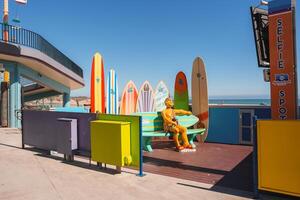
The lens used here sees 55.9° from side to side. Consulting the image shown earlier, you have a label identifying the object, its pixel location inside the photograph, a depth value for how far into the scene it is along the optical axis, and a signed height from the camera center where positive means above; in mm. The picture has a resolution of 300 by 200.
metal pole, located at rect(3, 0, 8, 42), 15084 +4947
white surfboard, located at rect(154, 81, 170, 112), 11617 +325
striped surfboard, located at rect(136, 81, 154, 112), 11562 +124
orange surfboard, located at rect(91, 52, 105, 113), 10547 +698
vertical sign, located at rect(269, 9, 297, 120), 4484 +581
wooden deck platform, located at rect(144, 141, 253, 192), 5129 -1384
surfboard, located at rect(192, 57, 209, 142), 9258 +276
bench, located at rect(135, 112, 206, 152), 7984 -658
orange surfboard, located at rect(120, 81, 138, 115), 12242 +182
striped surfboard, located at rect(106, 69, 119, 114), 12406 +501
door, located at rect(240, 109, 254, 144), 9008 -773
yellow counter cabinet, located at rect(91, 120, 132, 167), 5293 -756
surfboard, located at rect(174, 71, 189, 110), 10133 +353
